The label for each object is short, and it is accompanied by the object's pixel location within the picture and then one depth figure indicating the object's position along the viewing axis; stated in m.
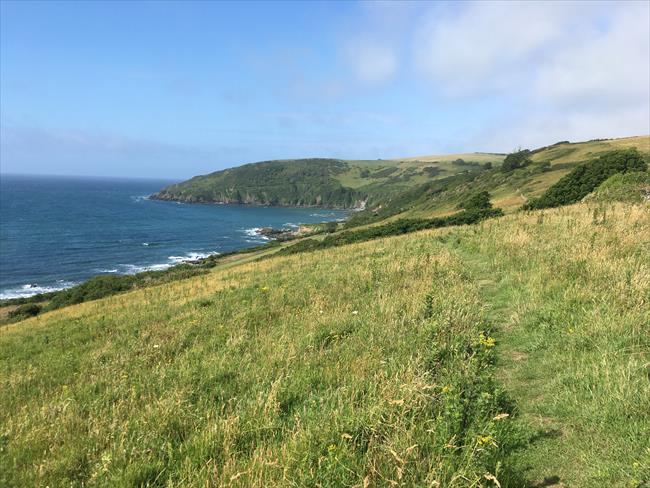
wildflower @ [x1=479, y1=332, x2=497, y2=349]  5.30
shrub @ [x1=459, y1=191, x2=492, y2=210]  60.00
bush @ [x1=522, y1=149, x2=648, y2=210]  44.38
